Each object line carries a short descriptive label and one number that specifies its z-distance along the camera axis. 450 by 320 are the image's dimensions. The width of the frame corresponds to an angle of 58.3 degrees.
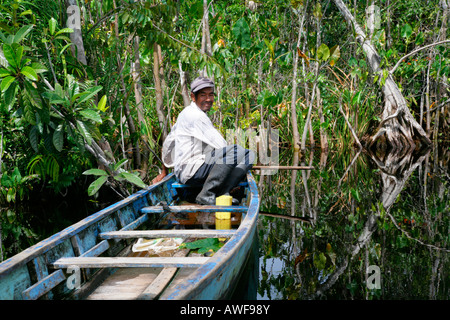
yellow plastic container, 3.56
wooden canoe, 1.79
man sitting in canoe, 3.69
